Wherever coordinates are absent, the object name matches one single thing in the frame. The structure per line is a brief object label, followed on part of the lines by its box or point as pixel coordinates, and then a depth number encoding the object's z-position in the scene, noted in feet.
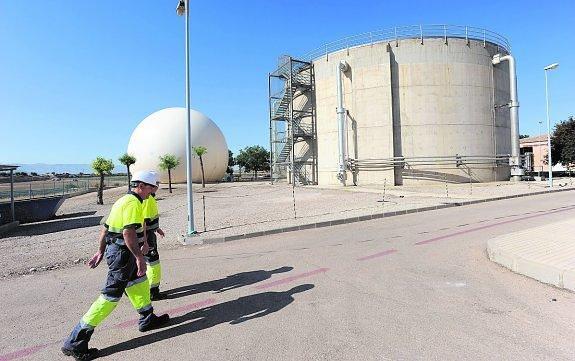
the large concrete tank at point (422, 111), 96.48
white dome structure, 137.28
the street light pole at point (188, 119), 32.48
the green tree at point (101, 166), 77.56
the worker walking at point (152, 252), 15.99
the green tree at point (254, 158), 239.09
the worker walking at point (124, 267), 11.13
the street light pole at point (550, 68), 79.71
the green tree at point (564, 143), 144.25
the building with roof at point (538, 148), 218.79
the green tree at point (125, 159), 92.38
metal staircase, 112.98
